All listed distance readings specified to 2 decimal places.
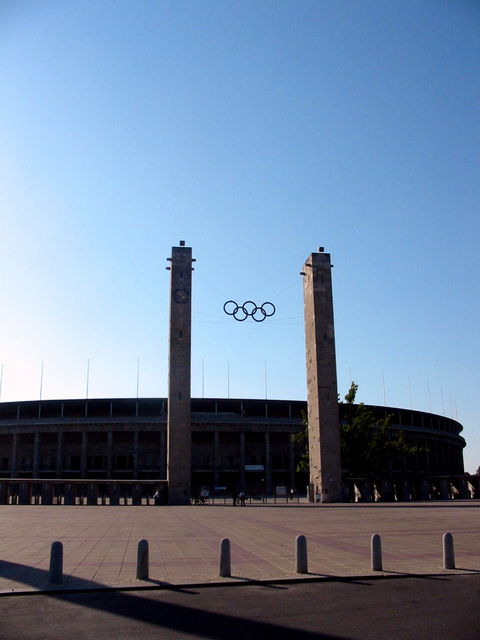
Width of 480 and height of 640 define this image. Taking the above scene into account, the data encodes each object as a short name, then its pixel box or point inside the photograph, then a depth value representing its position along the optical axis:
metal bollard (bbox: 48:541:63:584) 11.53
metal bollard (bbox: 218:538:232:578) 12.17
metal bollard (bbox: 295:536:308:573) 12.57
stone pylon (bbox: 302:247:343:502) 45.47
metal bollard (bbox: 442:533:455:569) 13.15
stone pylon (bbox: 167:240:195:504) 44.66
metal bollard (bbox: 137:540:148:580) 11.91
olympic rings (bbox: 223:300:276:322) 48.78
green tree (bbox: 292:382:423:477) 54.81
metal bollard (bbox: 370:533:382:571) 12.85
